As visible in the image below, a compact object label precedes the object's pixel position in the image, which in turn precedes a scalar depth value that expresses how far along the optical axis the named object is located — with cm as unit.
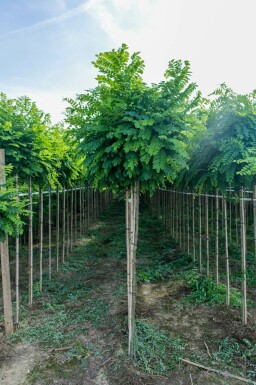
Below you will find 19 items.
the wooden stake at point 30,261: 443
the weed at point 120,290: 474
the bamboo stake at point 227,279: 417
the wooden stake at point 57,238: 620
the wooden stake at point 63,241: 661
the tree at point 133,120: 274
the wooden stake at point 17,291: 392
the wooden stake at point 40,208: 522
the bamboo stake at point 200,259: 572
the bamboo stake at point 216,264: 477
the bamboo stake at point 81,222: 896
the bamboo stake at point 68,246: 725
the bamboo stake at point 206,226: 521
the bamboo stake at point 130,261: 325
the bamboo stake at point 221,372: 277
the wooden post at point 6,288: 358
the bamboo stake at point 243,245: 378
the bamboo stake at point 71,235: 764
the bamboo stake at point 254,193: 391
